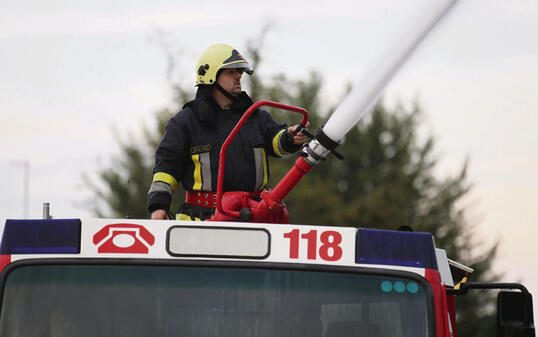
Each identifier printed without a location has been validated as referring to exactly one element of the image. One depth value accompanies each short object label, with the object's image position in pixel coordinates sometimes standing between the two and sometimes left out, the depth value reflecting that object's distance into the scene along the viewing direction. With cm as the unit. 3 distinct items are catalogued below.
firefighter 1373
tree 7731
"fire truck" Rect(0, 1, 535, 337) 1041
